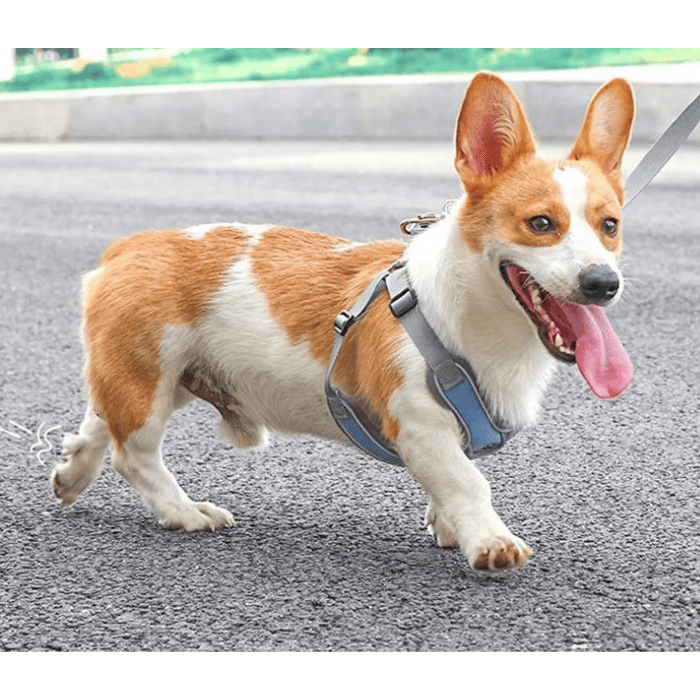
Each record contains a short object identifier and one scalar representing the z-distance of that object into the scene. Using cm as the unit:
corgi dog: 237
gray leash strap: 278
